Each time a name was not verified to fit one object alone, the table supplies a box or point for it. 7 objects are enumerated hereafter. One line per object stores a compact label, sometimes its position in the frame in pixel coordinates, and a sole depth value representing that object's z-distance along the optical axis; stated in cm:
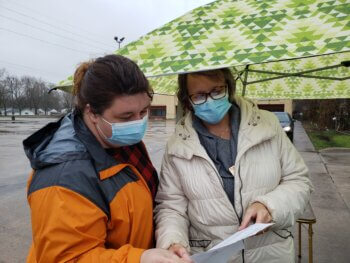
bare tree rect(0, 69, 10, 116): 6008
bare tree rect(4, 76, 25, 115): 7400
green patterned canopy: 147
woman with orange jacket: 126
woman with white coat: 168
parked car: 1497
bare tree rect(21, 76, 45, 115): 7900
